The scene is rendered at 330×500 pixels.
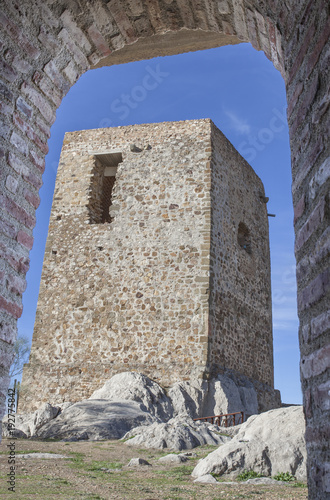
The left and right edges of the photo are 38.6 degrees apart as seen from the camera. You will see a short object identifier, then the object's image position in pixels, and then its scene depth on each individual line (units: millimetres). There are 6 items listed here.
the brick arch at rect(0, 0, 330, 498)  1933
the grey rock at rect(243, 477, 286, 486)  4446
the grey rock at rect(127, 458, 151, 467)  5435
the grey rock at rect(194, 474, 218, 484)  4508
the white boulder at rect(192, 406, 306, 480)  4750
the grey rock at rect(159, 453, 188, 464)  5680
